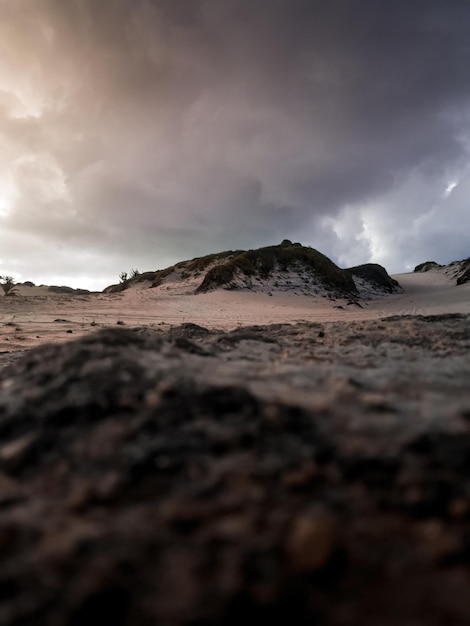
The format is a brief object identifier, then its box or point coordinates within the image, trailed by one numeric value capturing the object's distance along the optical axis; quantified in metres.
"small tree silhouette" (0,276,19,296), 17.78
